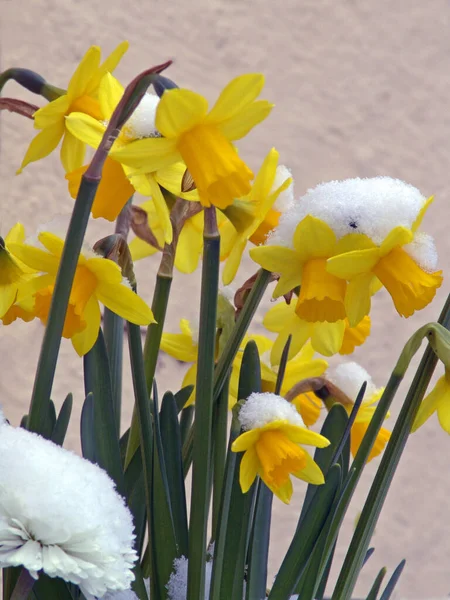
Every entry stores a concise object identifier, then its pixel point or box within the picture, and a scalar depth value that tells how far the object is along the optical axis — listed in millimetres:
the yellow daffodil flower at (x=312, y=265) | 1353
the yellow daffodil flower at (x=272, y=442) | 1354
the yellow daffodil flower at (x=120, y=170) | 1349
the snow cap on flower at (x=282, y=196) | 1403
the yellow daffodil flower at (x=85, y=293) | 1341
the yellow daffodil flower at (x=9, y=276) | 1382
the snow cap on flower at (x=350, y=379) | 1485
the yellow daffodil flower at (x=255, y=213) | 1367
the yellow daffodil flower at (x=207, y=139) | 1289
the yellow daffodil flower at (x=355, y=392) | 1477
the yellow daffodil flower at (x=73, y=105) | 1366
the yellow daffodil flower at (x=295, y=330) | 1443
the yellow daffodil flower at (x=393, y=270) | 1336
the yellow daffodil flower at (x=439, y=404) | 1361
